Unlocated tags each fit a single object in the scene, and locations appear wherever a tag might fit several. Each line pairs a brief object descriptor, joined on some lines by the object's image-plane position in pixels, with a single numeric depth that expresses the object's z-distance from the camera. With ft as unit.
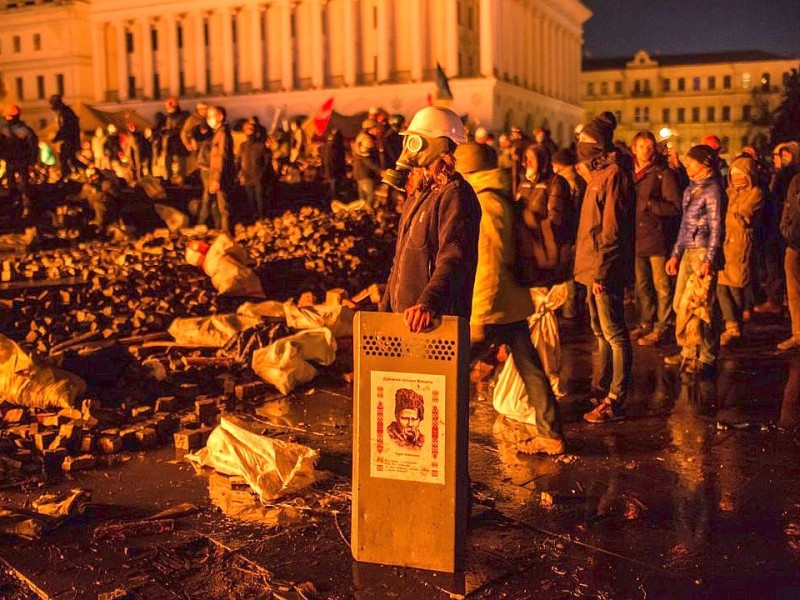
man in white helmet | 15.30
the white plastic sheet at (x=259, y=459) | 18.74
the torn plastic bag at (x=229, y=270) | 38.49
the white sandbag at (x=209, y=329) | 31.86
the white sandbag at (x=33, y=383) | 24.90
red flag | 85.66
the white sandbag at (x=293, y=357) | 27.89
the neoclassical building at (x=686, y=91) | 327.26
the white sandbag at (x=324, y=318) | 31.81
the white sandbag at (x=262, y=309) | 34.06
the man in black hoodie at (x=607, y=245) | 23.35
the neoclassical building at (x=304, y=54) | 217.15
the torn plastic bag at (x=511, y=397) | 23.66
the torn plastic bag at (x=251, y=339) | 29.81
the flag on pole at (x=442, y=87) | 91.15
